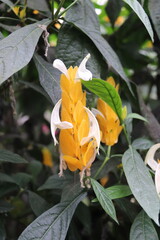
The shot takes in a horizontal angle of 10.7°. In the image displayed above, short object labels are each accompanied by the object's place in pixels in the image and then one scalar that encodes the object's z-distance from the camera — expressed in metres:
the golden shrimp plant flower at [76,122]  0.74
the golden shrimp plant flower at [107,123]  0.81
